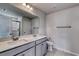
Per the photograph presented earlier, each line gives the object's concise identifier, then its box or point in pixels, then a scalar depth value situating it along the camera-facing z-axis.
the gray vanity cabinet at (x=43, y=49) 1.88
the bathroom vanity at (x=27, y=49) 0.91
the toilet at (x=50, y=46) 2.39
